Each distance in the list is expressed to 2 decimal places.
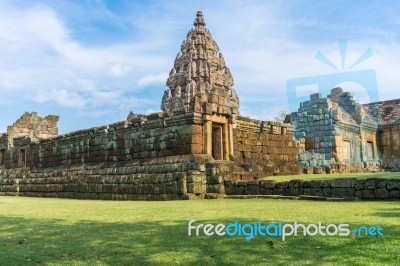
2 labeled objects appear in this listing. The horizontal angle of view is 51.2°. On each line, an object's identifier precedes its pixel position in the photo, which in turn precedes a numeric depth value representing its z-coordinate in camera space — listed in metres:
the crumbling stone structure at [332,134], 22.02
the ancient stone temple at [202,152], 13.47
